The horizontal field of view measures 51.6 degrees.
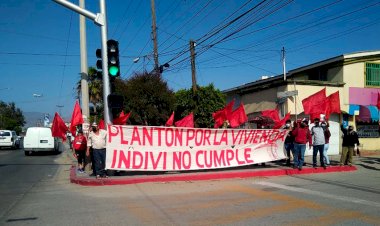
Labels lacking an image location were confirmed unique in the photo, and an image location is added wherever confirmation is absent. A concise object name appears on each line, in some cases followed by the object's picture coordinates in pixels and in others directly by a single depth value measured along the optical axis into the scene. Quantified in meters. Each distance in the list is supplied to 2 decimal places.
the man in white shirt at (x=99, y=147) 11.52
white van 26.00
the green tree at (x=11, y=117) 98.81
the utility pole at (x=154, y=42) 26.70
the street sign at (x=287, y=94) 17.71
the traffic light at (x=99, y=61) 11.91
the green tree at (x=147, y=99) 24.67
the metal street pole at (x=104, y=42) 11.75
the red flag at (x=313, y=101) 15.43
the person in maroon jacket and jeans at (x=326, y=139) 14.01
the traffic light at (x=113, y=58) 11.72
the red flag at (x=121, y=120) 13.55
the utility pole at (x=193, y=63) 22.36
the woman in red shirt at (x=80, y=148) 13.77
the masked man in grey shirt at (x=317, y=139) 13.37
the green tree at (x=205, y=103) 24.25
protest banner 11.80
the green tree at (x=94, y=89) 41.09
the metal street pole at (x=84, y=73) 15.78
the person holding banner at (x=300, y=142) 13.05
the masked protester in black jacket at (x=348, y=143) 14.02
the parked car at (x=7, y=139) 34.34
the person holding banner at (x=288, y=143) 14.15
